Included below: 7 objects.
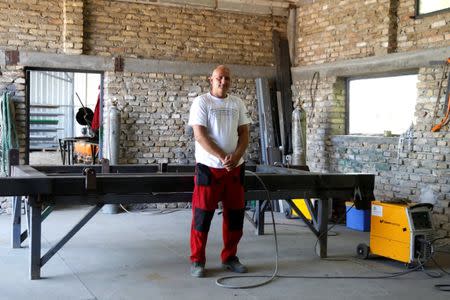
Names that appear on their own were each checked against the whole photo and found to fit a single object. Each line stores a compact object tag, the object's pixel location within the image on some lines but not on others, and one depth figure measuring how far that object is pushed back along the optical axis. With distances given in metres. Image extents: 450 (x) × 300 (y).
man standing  5.09
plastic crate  7.76
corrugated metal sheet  19.67
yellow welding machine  5.47
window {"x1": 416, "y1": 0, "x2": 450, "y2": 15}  7.35
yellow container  8.22
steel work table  4.84
